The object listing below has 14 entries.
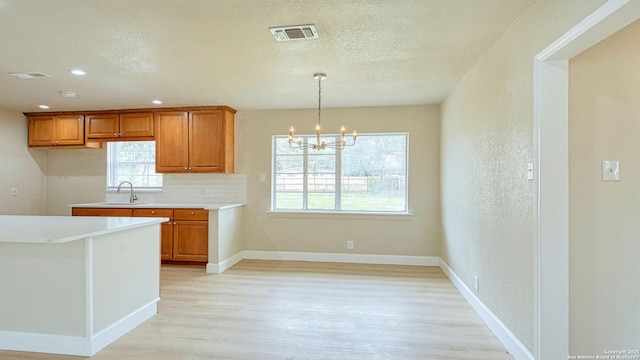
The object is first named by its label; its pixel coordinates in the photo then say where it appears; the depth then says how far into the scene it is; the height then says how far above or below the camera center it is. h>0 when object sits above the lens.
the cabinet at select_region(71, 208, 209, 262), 4.59 -0.70
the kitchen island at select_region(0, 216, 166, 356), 2.37 -0.79
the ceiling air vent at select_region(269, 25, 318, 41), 2.36 +1.08
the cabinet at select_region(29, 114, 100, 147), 5.21 +0.79
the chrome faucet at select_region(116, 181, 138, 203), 5.33 -0.25
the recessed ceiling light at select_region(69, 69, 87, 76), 3.32 +1.09
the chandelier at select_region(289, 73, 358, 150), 3.48 +0.56
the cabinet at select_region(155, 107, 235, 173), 4.94 +0.60
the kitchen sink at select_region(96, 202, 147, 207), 5.03 -0.35
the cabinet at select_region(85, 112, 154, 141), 5.06 +0.84
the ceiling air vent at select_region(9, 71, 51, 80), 3.40 +1.09
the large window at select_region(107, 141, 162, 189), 5.43 +0.28
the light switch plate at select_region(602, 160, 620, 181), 1.96 +0.05
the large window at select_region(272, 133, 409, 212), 5.05 +0.07
